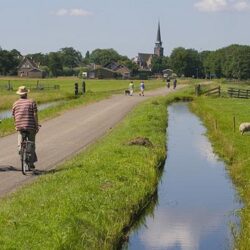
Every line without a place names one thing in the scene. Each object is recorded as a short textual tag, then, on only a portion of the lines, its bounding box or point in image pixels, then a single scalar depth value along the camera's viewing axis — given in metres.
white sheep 28.81
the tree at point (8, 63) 168.38
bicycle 15.54
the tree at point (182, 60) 196.35
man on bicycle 15.56
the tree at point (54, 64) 187.25
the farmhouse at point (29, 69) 177.62
